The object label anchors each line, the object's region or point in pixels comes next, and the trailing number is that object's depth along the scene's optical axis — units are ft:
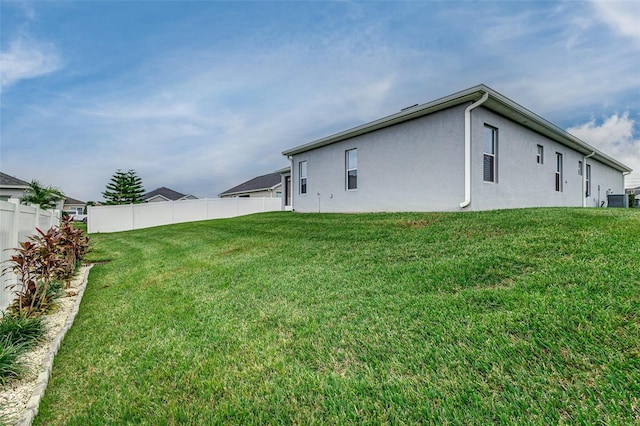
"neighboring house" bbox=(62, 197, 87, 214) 179.70
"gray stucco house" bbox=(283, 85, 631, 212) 29.81
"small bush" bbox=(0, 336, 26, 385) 9.31
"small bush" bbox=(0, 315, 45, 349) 11.63
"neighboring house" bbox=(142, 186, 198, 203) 137.08
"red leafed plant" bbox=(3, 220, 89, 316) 14.39
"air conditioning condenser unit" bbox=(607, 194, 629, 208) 56.65
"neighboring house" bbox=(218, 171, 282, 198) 89.26
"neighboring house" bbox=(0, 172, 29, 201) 59.62
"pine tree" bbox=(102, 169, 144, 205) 121.29
